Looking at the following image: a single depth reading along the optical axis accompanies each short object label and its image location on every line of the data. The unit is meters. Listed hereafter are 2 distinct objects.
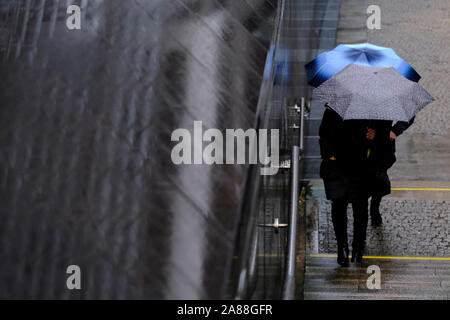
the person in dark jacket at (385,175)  11.79
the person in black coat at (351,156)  11.35
